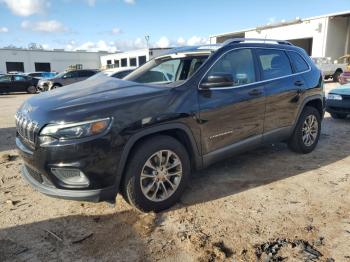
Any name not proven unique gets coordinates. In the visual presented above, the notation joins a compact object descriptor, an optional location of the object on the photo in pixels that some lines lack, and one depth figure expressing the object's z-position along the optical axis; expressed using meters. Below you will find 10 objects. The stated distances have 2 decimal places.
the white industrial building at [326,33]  28.64
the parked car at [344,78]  17.20
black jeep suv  3.18
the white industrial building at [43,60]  52.00
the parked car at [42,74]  29.34
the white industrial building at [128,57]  41.88
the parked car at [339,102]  8.66
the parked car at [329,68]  22.78
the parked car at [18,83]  22.50
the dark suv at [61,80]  21.61
